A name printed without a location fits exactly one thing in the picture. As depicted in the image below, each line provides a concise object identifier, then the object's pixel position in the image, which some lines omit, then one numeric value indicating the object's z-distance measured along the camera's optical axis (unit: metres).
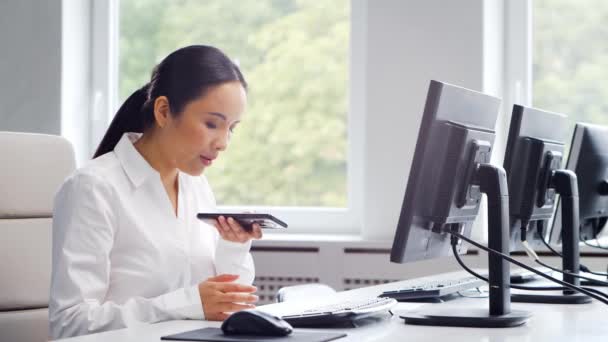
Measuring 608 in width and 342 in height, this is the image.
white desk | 2.11
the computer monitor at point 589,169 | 2.72
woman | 2.35
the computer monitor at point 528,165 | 2.49
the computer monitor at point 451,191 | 2.19
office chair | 2.66
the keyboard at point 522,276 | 2.83
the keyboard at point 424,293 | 2.53
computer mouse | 2.04
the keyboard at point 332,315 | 2.17
